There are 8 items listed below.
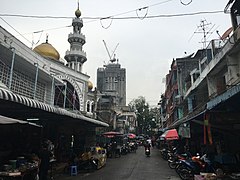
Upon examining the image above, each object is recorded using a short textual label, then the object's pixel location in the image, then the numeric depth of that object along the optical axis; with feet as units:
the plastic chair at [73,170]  38.45
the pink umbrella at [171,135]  52.39
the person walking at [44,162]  29.96
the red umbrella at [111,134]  73.34
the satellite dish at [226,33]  40.98
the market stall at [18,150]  22.26
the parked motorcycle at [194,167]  31.09
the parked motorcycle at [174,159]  41.91
